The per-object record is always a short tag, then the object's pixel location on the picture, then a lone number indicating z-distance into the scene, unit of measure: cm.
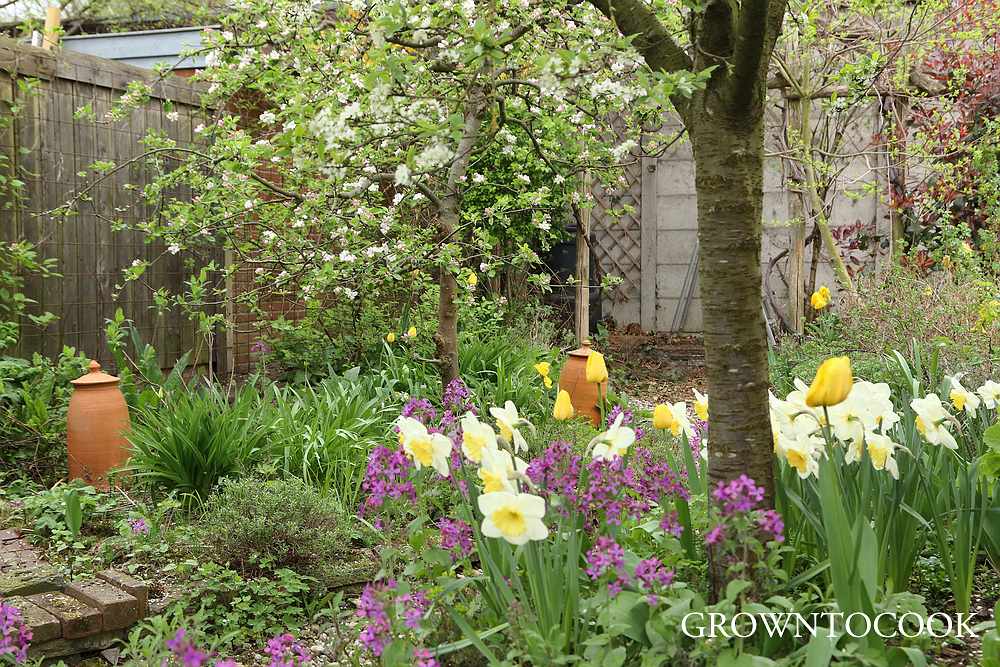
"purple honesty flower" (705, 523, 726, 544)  153
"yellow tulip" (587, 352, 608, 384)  259
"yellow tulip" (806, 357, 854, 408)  165
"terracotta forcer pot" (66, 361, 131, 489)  375
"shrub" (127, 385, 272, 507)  352
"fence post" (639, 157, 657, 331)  907
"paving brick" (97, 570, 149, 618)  256
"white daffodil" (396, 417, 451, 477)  178
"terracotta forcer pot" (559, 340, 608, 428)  494
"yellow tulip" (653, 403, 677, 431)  219
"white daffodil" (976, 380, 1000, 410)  232
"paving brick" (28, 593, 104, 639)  239
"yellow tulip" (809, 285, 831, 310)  505
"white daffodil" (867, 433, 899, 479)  190
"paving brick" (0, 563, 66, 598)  258
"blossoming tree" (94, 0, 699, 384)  307
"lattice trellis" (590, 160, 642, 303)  912
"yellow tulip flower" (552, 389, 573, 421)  238
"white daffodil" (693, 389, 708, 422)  227
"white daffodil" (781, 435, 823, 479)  194
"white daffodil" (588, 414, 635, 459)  175
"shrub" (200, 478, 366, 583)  291
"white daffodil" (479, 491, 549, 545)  155
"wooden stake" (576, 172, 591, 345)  645
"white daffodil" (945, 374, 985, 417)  232
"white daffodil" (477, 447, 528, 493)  162
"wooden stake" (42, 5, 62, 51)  439
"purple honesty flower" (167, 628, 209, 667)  131
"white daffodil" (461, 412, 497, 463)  177
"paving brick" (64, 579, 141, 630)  247
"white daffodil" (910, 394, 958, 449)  208
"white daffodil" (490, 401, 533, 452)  192
